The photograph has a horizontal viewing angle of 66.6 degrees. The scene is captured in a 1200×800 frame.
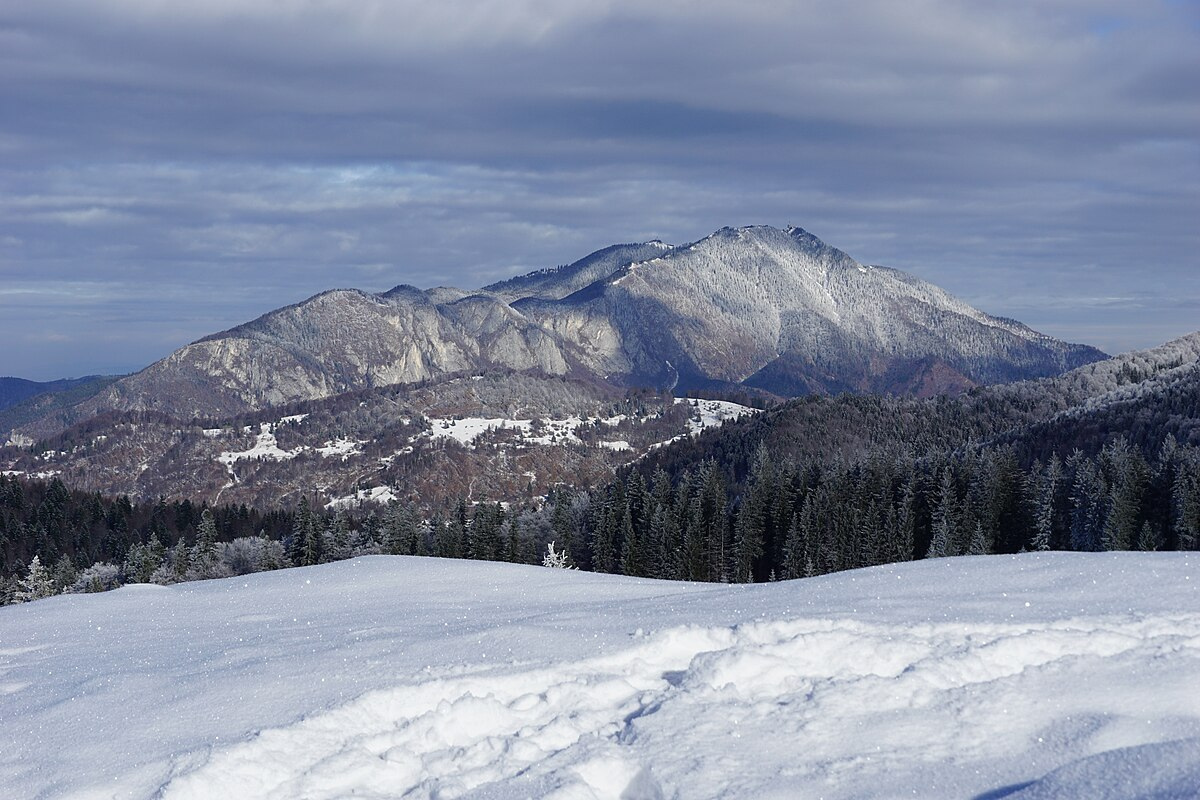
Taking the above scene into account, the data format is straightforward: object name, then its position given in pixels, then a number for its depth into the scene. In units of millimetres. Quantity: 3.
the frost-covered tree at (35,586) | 64981
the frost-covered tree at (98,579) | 77400
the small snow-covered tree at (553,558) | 69625
